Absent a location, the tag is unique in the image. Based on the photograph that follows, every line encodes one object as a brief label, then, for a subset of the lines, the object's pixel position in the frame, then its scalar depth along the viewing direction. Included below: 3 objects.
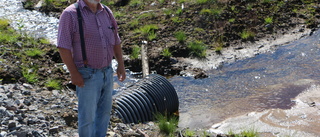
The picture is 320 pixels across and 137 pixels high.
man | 3.64
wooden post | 8.72
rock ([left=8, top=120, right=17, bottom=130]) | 4.68
